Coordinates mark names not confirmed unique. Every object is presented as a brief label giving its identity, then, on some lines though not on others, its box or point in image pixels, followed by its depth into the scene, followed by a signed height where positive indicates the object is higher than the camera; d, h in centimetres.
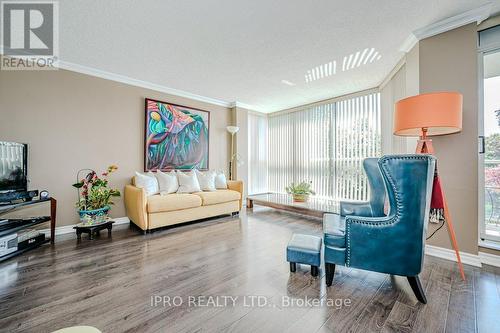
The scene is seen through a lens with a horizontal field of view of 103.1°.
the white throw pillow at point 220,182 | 429 -35
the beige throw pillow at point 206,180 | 403 -30
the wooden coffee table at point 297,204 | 353 -77
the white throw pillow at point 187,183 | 370 -33
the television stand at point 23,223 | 209 -67
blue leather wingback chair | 140 -48
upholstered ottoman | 181 -81
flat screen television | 229 -1
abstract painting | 379 +60
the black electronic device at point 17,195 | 221 -35
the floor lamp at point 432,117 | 179 +46
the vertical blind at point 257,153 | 567 +38
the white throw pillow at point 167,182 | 353 -30
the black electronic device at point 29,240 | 224 -89
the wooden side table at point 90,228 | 272 -88
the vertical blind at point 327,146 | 404 +49
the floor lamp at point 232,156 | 485 +25
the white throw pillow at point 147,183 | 329 -29
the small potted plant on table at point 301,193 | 417 -57
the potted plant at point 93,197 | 283 -47
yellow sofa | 291 -67
